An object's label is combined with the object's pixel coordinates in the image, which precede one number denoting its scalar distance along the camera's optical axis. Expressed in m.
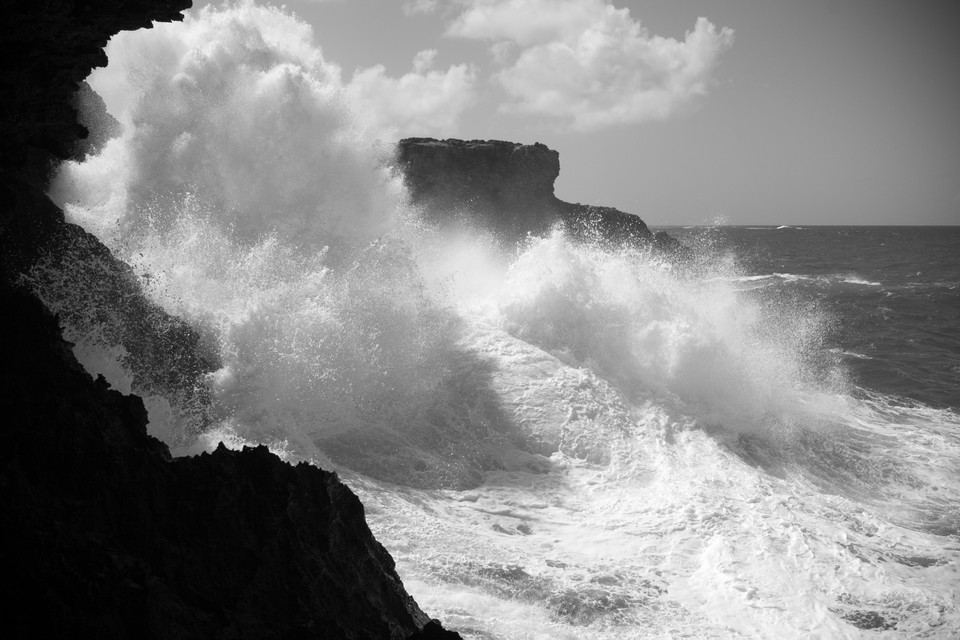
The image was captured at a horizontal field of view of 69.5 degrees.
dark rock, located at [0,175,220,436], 7.82
